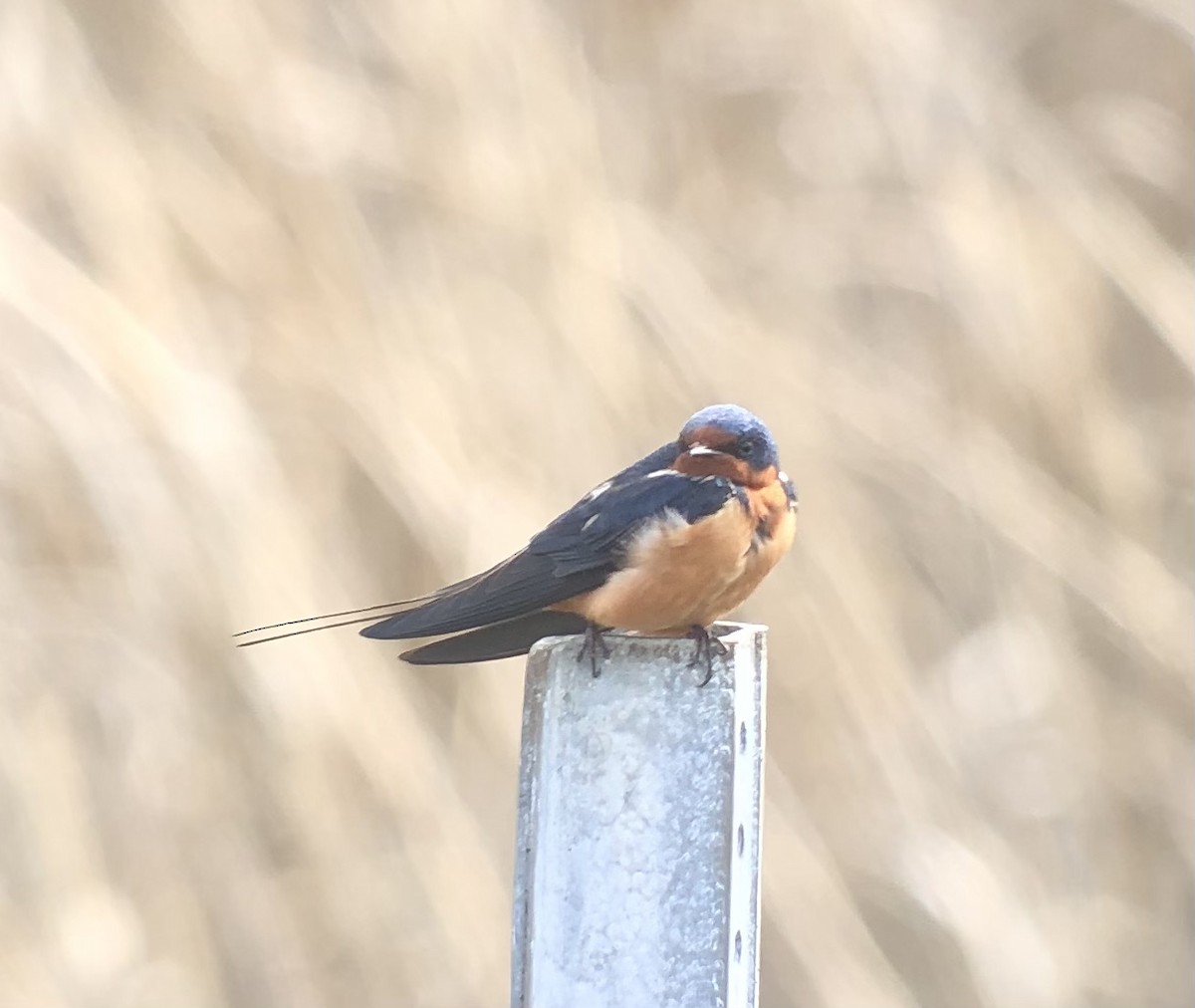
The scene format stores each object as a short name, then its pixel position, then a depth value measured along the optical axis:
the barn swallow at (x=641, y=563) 6.56
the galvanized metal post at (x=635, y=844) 6.44
